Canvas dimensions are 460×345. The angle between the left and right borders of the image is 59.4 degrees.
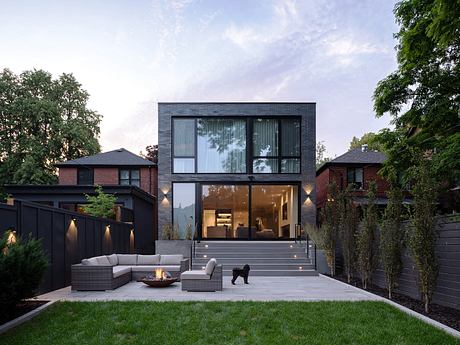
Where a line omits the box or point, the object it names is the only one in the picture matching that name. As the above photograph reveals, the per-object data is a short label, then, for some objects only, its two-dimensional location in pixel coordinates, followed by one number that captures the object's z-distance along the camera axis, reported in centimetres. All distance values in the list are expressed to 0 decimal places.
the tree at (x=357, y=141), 4475
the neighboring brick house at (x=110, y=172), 2281
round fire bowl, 1018
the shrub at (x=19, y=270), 570
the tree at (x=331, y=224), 1252
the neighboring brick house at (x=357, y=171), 2352
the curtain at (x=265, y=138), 1914
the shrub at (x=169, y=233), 1677
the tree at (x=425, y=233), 688
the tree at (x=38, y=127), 2858
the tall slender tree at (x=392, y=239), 820
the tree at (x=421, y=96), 1066
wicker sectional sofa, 977
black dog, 1102
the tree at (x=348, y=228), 1109
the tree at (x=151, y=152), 3862
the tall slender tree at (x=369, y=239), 962
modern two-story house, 1884
